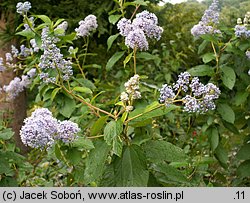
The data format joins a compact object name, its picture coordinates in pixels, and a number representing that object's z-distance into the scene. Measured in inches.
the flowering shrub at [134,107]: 23.3
